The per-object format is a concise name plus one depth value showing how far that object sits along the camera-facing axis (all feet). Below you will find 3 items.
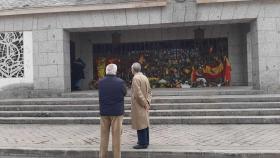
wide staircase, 35.65
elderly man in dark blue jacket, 23.65
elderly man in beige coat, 24.99
